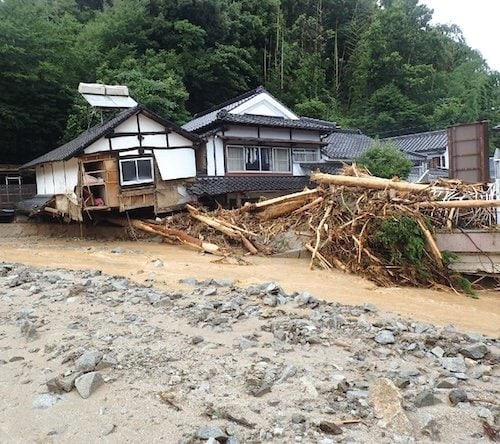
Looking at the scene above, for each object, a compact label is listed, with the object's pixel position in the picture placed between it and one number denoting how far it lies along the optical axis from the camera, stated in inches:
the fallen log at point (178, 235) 577.3
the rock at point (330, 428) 128.3
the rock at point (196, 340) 201.8
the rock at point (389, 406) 132.0
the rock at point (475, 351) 194.1
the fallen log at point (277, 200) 591.5
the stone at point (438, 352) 194.5
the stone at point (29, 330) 213.4
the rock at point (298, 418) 133.9
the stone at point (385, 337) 209.2
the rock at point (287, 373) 161.8
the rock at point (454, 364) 179.2
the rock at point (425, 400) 145.7
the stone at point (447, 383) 161.4
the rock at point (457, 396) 148.6
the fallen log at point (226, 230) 571.8
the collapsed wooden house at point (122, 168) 649.0
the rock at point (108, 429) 133.0
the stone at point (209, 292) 305.6
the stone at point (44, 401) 149.4
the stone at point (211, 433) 125.3
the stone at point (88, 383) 153.9
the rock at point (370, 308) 283.7
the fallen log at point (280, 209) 608.1
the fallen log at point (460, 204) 431.0
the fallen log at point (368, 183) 481.2
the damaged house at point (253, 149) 766.5
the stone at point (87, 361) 170.4
